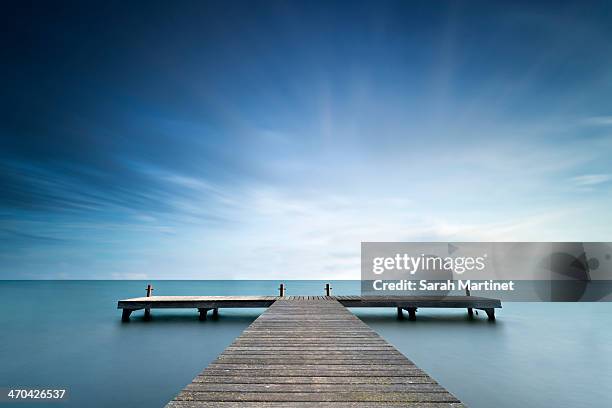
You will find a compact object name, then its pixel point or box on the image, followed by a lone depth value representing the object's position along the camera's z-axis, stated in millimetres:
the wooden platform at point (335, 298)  17656
